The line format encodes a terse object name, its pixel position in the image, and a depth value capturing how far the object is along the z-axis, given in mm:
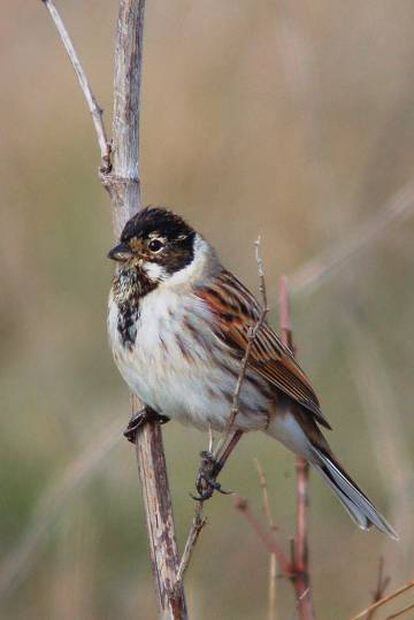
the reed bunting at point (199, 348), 8578
